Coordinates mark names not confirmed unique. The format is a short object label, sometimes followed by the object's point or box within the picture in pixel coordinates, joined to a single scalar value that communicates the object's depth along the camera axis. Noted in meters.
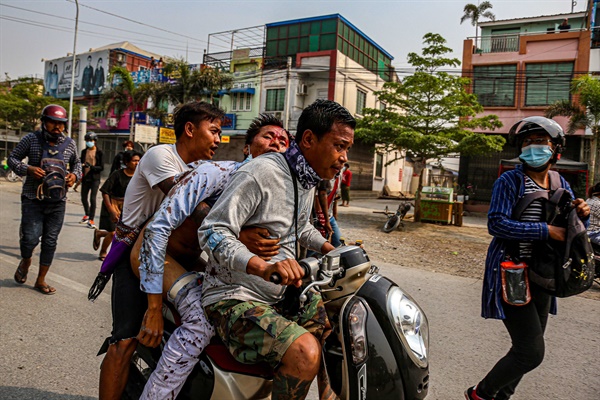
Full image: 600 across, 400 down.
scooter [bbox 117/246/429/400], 1.65
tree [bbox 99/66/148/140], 25.59
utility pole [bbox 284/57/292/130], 26.80
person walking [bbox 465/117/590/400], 2.58
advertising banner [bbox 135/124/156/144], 18.27
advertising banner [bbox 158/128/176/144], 16.65
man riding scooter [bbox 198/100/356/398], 1.67
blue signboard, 29.56
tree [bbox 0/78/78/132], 31.72
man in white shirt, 2.20
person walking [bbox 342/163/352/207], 17.09
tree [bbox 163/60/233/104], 23.78
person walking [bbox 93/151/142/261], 5.95
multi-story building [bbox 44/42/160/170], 36.59
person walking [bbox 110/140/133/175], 7.37
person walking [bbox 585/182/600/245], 6.27
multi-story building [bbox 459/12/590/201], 20.58
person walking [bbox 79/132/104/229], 9.00
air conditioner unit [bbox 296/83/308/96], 26.98
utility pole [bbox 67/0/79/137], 23.38
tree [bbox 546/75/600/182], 16.58
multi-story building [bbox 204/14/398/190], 26.64
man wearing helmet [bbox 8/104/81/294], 4.64
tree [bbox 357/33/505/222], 14.27
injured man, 1.92
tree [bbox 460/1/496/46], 26.35
